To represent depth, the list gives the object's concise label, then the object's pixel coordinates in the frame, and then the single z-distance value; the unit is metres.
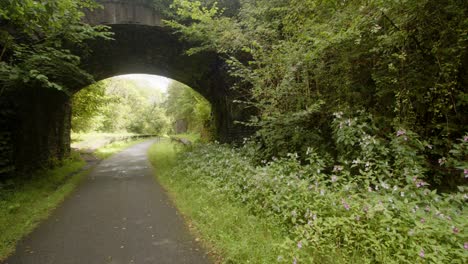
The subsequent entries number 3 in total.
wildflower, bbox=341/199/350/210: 3.29
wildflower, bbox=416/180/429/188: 3.35
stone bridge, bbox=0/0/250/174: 9.34
